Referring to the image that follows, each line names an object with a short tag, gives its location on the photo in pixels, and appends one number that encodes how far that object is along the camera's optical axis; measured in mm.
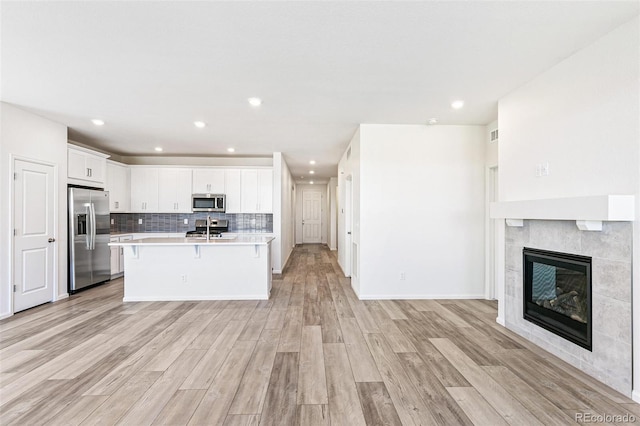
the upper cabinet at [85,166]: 4809
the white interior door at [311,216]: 12508
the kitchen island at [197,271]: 4570
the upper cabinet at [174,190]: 6770
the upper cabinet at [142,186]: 6703
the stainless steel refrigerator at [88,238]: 4777
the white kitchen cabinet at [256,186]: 6926
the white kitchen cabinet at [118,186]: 6028
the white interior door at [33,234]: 3930
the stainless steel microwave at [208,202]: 6762
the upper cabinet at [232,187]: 6898
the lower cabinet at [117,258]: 5855
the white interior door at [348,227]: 6207
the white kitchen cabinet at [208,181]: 6859
